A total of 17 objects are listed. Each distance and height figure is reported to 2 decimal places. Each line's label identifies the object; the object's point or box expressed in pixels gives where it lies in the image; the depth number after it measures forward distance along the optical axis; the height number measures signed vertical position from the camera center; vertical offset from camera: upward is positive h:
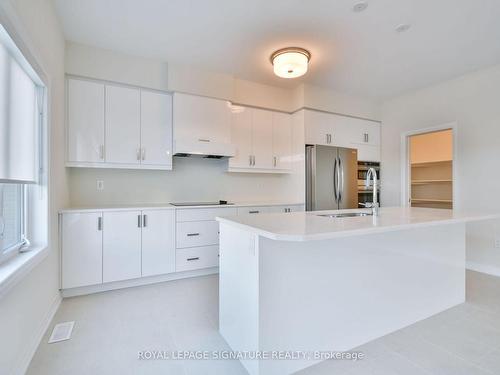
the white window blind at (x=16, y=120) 1.44 +0.42
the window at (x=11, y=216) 1.47 -0.19
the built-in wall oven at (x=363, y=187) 4.34 -0.02
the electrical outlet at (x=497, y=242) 3.27 -0.71
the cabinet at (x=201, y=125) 3.23 +0.79
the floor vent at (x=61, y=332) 1.88 -1.10
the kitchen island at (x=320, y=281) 1.48 -0.64
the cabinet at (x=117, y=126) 2.83 +0.70
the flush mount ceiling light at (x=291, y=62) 2.77 +1.33
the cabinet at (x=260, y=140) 3.79 +0.70
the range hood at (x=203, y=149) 3.22 +0.48
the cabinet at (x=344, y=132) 3.99 +0.88
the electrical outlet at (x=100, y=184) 3.16 +0.02
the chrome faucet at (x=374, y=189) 2.19 -0.03
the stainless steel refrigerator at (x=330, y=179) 3.87 +0.11
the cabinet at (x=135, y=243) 2.59 -0.63
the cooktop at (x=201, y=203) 3.35 -0.23
